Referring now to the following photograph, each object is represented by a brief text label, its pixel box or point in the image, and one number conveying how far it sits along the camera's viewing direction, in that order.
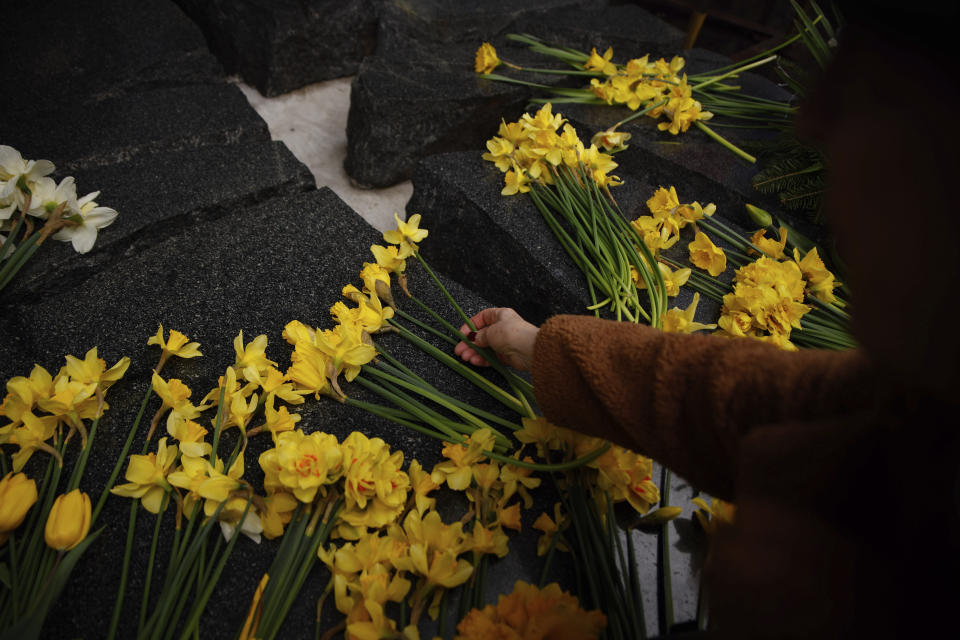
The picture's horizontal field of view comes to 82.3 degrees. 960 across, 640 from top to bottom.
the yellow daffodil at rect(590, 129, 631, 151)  1.65
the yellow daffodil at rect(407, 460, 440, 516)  0.83
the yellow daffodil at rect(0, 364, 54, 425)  0.82
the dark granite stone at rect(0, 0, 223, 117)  1.78
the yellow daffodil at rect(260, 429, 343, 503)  0.75
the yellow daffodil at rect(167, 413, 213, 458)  0.81
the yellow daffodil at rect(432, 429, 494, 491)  0.86
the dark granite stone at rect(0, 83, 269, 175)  1.49
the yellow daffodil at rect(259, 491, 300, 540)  0.81
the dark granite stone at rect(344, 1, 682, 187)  2.05
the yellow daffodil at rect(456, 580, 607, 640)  0.66
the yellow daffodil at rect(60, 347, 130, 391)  0.89
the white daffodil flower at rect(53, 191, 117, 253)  1.17
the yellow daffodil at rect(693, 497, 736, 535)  0.91
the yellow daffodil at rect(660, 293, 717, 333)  1.10
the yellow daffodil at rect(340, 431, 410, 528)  0.77
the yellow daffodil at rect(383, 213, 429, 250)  1.21
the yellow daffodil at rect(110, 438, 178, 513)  0.80
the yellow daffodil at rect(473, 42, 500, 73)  2.19
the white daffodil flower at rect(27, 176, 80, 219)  1.12
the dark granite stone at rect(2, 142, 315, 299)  1.19
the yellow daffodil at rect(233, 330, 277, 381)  0.90
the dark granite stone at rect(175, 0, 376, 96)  2.43
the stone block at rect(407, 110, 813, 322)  1.40
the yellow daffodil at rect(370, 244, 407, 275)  1.17
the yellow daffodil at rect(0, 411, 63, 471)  0.81
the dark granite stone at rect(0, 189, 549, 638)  0.80
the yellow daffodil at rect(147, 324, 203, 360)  0.96
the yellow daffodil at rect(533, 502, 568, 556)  0.87
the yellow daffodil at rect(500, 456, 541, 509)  0.87
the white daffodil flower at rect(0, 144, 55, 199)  1.08
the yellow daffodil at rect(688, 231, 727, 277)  1.33
